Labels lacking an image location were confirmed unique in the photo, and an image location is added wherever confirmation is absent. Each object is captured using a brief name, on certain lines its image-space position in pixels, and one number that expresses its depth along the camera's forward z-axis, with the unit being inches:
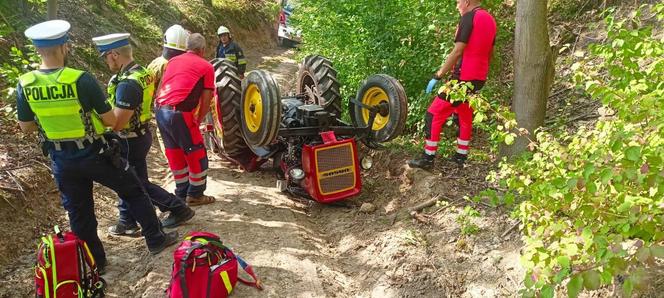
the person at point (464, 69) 181.5
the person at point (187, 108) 178.9
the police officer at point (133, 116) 145.1
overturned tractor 193.8
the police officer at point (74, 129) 126.3
